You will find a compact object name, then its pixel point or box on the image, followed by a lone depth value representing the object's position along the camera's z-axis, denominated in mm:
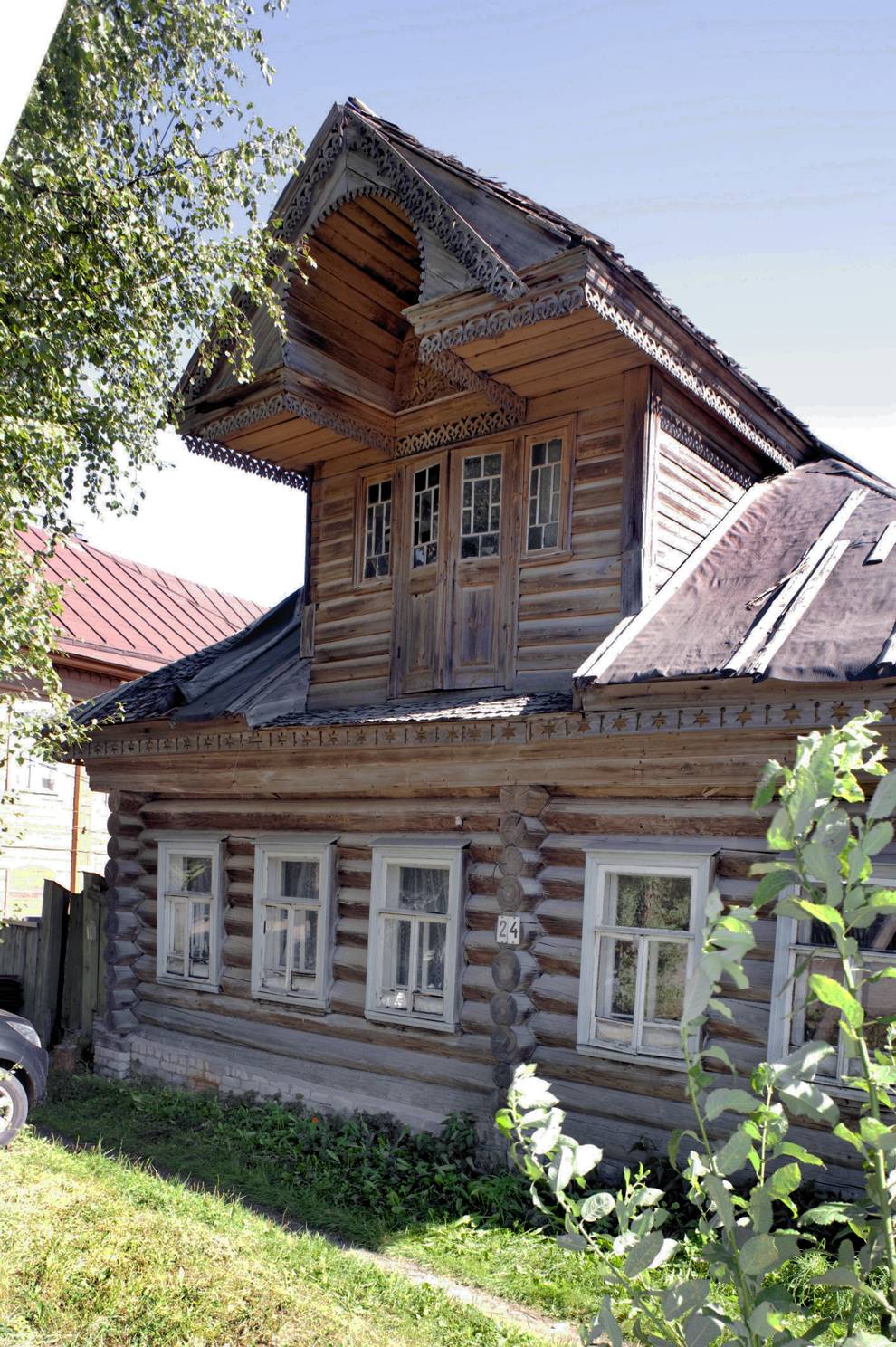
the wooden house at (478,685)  7910
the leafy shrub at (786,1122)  1606
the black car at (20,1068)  9344
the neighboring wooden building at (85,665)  17891
